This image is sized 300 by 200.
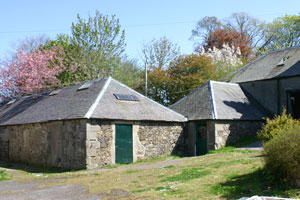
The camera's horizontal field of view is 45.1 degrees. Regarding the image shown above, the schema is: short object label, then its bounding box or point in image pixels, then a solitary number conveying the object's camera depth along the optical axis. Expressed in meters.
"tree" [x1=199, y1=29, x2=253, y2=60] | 44.31
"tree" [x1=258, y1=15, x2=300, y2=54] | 41.94
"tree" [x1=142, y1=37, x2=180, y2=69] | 39.53
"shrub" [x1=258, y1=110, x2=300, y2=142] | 14.85
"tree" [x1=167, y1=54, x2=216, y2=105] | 33.19
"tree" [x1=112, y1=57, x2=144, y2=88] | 36.66
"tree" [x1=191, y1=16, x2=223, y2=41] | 48.09
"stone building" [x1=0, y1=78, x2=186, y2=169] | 18.36
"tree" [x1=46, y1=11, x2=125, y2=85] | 34.66
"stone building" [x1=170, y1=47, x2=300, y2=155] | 21.70
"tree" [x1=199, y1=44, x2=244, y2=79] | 36.84
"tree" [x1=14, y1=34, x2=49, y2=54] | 42.56
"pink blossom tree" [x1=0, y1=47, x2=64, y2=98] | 35.66
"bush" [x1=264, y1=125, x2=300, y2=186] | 9.39
